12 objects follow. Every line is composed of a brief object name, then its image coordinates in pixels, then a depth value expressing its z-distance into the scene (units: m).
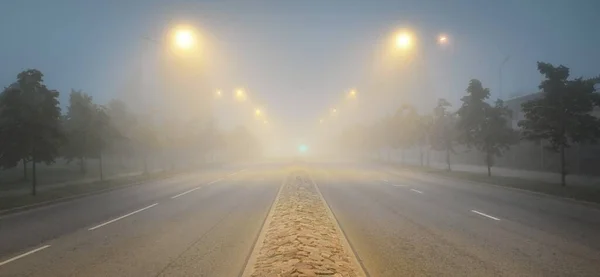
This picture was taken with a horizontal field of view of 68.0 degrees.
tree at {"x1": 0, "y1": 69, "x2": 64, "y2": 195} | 20.05
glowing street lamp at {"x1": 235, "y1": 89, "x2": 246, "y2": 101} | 76.12
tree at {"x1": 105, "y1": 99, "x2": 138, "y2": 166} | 37.69
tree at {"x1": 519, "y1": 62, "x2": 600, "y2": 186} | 20.39
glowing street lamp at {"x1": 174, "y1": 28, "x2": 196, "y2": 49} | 34.22
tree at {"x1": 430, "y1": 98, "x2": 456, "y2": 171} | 36.97
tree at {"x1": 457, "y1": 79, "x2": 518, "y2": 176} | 28.00
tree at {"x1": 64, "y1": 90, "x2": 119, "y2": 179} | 27.39
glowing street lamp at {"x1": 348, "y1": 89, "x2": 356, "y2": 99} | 84.38
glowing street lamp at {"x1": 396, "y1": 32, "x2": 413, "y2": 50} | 36.19
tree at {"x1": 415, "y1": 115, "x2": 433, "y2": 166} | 42.24
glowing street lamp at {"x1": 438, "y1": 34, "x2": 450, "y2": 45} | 35.37
